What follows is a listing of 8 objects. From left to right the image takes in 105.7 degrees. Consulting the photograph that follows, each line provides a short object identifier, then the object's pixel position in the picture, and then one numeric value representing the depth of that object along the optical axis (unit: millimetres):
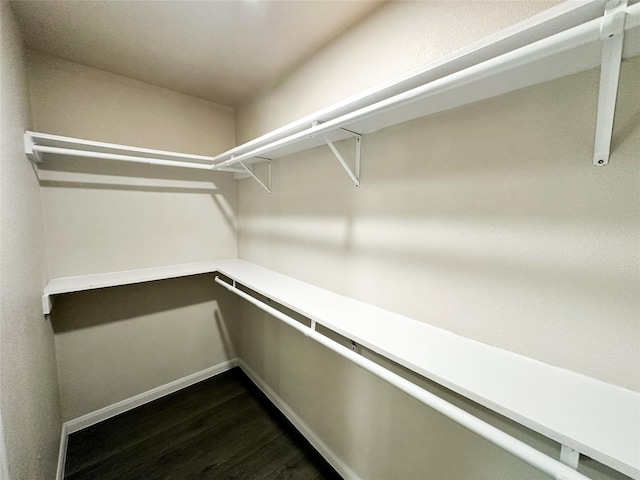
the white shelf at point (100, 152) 1260
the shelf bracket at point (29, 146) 1208
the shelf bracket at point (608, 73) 435
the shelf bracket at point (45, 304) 1309
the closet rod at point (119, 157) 1271
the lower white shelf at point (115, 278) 1385
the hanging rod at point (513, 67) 443
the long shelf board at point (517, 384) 483
